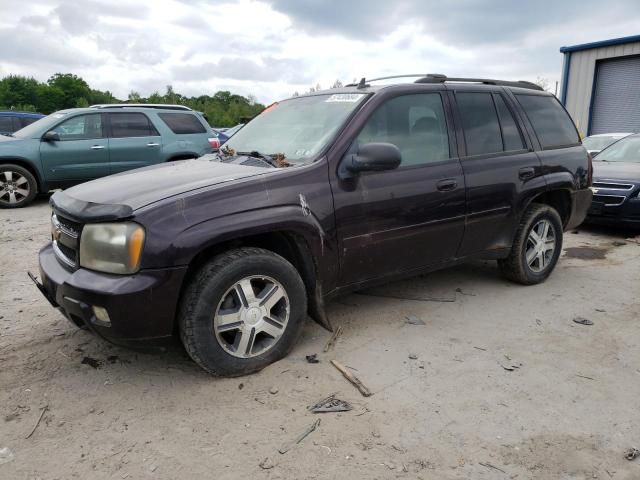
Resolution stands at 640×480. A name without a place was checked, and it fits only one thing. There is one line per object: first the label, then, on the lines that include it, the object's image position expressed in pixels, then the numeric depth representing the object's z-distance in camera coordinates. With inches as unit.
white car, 407.4
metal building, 610.9
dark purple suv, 109.7
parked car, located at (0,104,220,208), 345.1
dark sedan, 275.1
